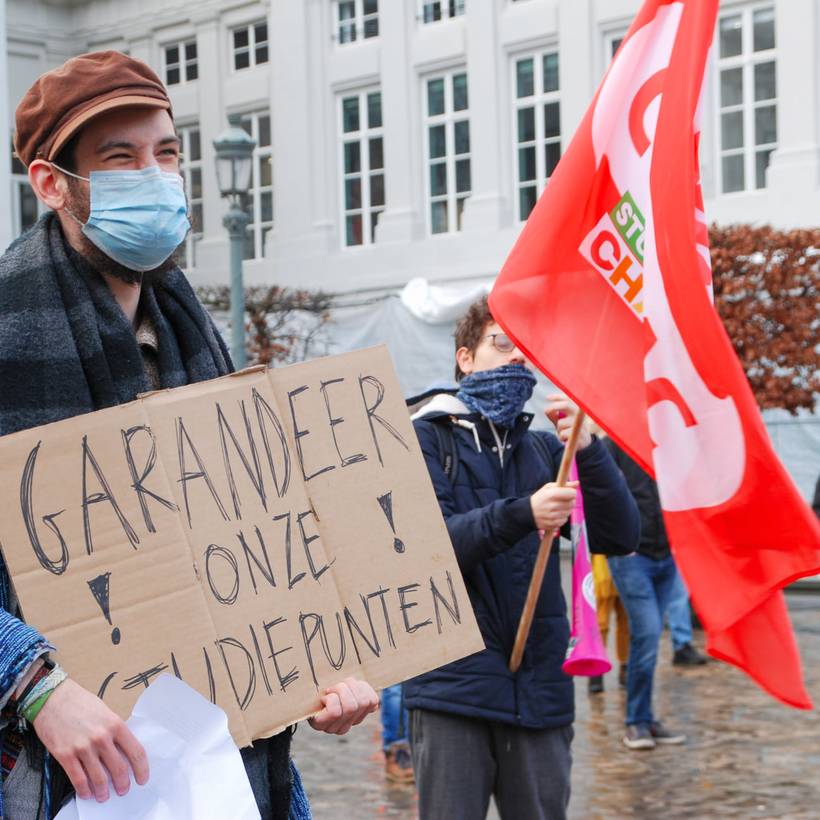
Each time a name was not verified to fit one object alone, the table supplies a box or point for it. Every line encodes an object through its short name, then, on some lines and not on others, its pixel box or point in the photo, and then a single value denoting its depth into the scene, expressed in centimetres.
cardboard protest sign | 197
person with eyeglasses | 384
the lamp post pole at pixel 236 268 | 1311
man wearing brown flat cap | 209
